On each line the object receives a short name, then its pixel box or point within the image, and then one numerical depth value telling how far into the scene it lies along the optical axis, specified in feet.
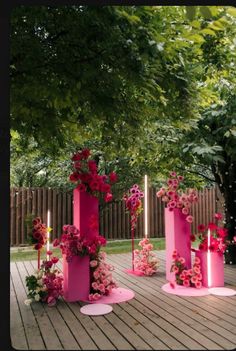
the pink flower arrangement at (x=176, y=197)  17.56
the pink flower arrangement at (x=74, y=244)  15.10
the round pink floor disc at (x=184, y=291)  16.02
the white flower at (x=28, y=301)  14.61
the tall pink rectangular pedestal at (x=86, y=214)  15.55
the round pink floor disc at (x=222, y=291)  15.84
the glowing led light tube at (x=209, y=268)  16.88
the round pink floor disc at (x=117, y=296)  15.07
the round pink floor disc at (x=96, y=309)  13.40
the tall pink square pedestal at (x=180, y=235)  17.79
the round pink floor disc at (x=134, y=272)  19.87
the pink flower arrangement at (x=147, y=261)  20.02
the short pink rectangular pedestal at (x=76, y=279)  15.14
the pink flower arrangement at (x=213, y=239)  16.92
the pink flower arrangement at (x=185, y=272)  16.86
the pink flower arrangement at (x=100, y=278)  15.43
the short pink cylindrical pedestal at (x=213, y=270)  16.90
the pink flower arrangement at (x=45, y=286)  14.77
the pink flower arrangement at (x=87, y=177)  15.48
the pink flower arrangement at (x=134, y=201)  20.88
